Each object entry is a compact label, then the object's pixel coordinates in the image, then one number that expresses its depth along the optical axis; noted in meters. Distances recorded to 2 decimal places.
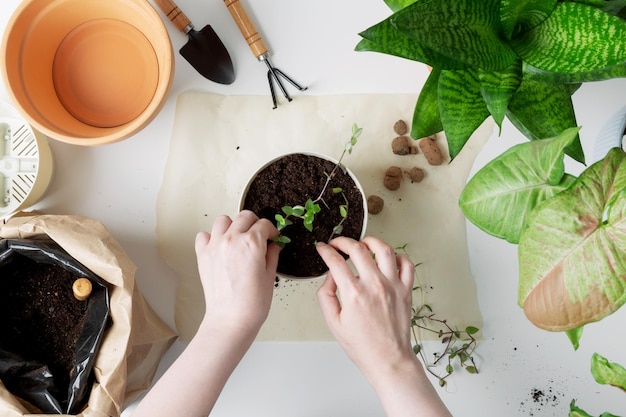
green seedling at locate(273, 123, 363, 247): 0.72
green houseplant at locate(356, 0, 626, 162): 0.52
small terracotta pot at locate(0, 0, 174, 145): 0.81
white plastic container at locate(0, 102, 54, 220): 0.90
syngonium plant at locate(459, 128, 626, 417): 0.49
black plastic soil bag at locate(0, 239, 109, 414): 0.78
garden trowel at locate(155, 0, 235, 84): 0.91
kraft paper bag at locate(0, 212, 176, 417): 0.76
